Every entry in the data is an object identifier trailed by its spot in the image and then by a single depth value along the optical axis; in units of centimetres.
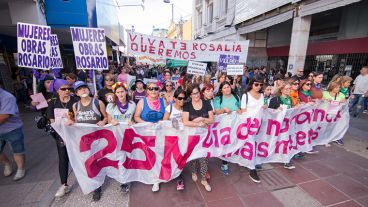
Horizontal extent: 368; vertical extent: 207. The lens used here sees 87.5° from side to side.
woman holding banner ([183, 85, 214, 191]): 312
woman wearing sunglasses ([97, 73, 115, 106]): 371
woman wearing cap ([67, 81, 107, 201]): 304
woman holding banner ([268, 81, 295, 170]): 375
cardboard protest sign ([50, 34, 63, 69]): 483
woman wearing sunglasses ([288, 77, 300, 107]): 399
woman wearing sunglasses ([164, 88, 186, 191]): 326
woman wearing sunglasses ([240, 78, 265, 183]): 350
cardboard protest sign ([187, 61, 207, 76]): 624
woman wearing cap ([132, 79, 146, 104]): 461
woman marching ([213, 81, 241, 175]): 362
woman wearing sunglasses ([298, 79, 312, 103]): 428
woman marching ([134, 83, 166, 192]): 328
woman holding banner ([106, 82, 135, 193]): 322
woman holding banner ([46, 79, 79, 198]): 304
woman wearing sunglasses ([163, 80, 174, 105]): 456
